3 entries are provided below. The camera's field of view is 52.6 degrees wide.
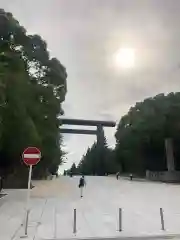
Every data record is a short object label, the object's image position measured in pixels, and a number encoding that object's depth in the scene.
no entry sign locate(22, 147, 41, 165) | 5.58
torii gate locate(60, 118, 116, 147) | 49.81
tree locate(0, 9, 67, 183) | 11.68
